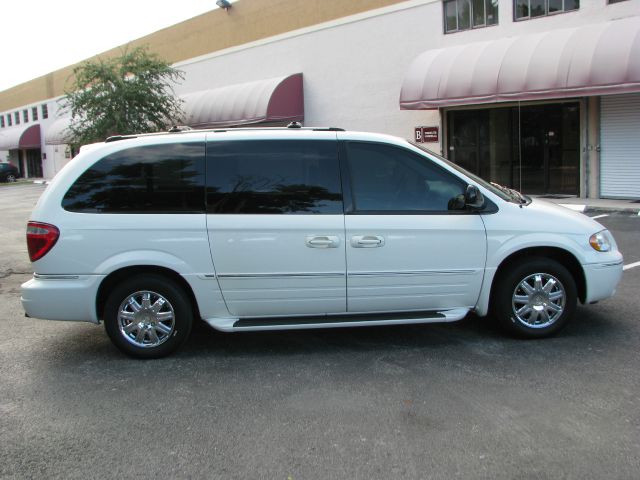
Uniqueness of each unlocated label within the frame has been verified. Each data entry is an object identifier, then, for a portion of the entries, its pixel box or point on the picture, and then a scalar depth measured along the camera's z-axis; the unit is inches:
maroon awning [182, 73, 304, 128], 877.8
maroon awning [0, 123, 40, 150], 1754.4
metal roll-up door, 601.0
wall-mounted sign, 746.8
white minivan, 192.5
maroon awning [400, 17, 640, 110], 544.4
